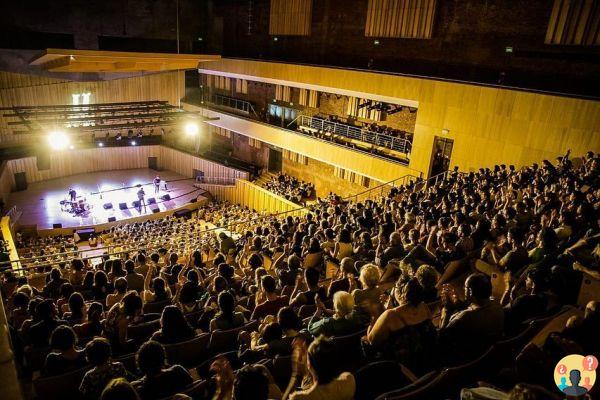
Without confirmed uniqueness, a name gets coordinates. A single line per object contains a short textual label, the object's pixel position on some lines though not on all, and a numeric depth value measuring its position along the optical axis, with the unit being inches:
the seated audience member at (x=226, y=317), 156.3
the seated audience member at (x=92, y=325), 166.2
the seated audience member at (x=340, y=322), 134.9
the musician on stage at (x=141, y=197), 755.0
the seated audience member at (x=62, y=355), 130.6
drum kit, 718.5
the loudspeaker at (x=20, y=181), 781.3
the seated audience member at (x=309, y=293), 181.2
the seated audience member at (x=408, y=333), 118.3
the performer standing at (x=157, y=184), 848.8
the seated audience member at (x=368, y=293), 150.4
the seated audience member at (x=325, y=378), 92.9
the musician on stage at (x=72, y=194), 740.6
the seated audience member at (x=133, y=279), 236.4
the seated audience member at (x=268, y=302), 173.0
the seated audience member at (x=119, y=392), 88.6
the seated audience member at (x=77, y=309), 176.1
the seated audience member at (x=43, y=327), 151.8
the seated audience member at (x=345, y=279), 184.7
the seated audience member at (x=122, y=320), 157.8
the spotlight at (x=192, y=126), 717.8
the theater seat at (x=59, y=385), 125.5
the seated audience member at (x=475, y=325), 119.0
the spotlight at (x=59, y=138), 568.7
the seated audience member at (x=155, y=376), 108.3
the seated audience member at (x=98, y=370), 114.3
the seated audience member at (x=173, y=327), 141.8
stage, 698.8
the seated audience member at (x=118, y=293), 207.2
